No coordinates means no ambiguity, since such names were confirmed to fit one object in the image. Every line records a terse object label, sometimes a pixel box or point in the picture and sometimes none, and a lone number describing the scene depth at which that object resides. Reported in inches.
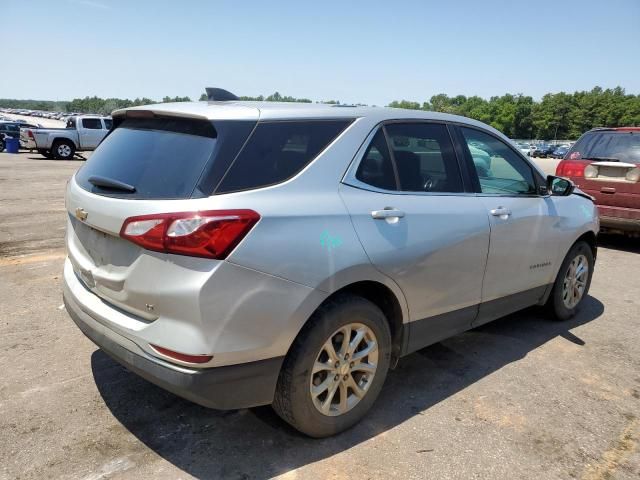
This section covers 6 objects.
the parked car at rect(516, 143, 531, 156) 2749.8
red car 284.7
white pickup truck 886.4
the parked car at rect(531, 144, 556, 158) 2664.9
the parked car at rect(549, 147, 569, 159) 2469.2
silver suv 88.2
